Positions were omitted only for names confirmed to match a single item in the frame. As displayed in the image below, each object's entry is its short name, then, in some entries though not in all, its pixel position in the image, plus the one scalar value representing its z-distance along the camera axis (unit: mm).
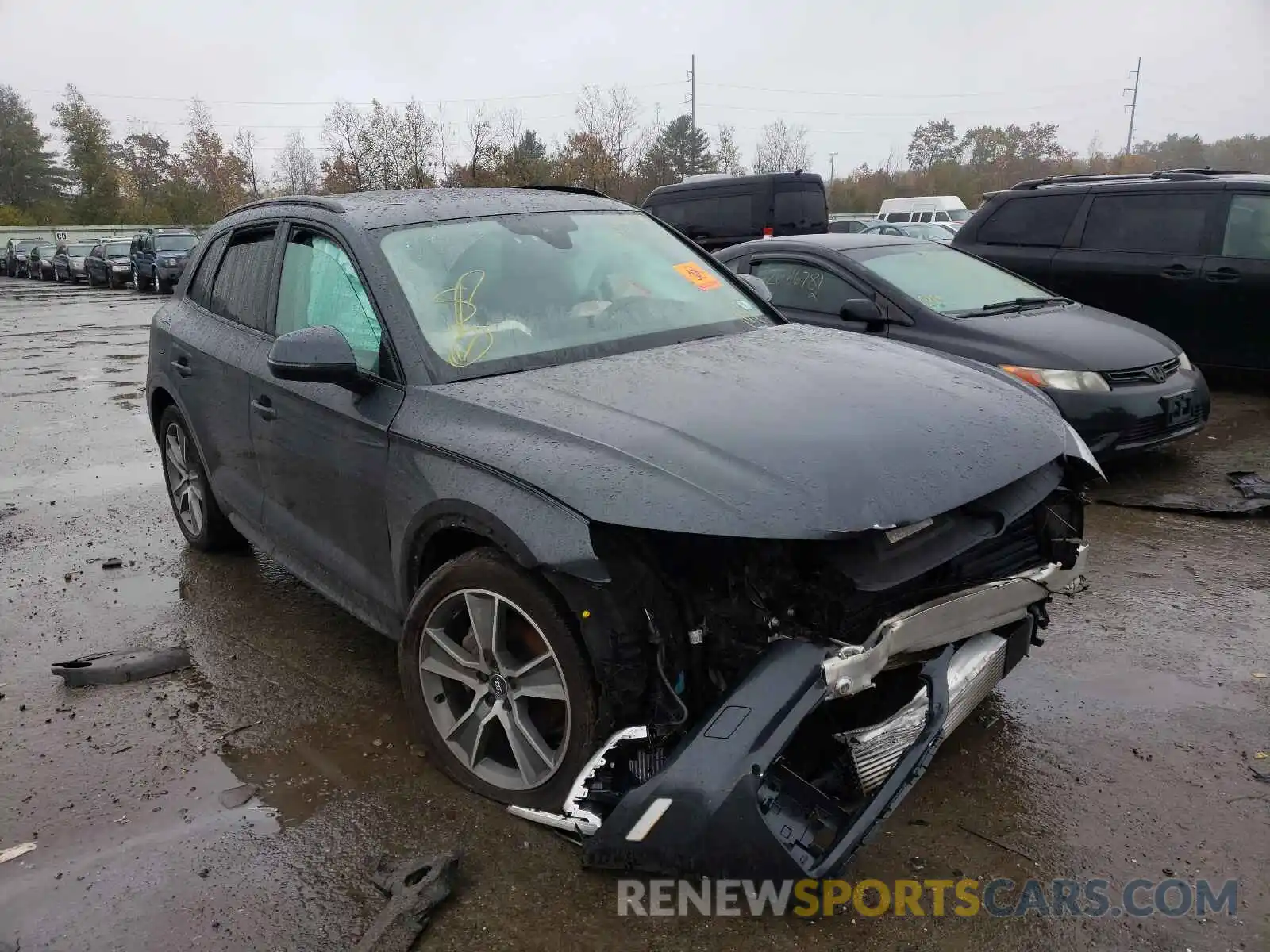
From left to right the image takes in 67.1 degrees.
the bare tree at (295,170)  68750
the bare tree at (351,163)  41344
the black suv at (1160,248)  7617
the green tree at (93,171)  60344
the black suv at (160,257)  27906
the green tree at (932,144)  73312
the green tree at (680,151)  59431
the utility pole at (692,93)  69750
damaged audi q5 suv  2305
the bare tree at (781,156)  63219
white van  30594
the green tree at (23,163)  67875
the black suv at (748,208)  16266
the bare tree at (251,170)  63356
